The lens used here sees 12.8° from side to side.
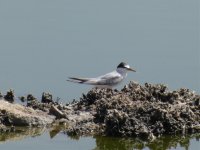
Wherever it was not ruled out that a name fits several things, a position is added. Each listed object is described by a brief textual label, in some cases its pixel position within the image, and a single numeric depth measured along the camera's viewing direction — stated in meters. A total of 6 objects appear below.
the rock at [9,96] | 15.49
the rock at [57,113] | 14.37
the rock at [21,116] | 13.87
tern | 16.28
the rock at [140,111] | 13.54
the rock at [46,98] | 15.34
